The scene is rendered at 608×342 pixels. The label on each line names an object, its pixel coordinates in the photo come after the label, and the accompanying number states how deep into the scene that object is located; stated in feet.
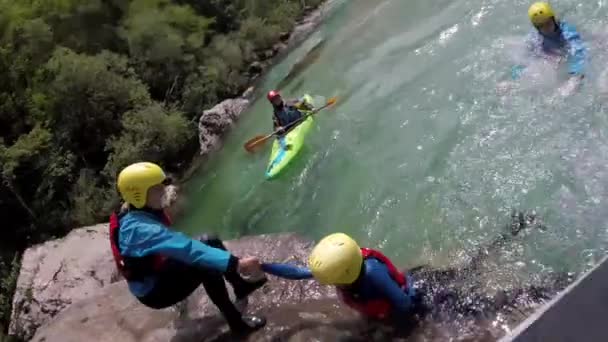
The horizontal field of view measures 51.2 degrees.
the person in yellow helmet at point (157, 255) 13.89
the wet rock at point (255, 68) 47.57
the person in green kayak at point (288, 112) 30.91
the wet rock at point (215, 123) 40.45
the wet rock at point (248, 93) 44.45
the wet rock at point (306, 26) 49.14
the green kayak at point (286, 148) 29.19
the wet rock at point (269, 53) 49.08
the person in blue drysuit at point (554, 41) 24.82
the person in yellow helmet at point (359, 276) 13.62
